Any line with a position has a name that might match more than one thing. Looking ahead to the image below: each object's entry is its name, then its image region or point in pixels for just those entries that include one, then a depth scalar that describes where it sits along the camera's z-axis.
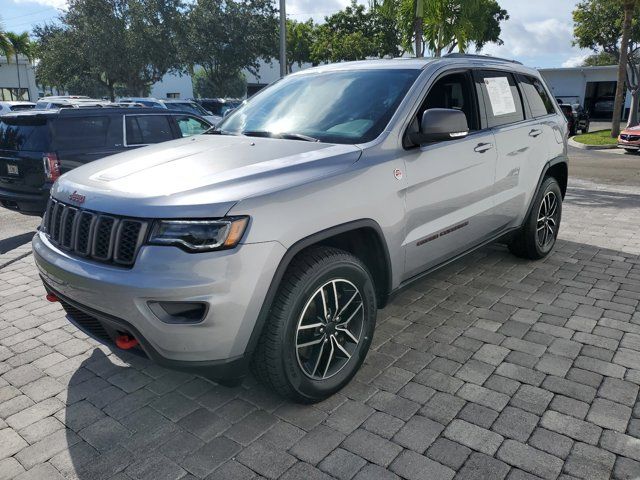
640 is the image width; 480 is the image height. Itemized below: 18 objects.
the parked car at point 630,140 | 17.41
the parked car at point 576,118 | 24.94
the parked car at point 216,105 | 24.06
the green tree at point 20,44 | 47.06
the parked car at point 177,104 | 19.50
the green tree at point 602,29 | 27.81
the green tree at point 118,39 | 32.06
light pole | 13.70
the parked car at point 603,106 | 43.55
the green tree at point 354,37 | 42.94
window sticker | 4.45
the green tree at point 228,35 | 33.28
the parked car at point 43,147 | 6.50
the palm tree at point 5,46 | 34.25
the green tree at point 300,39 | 52.28
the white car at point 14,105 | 19.65
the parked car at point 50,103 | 18.60
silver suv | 2.46
